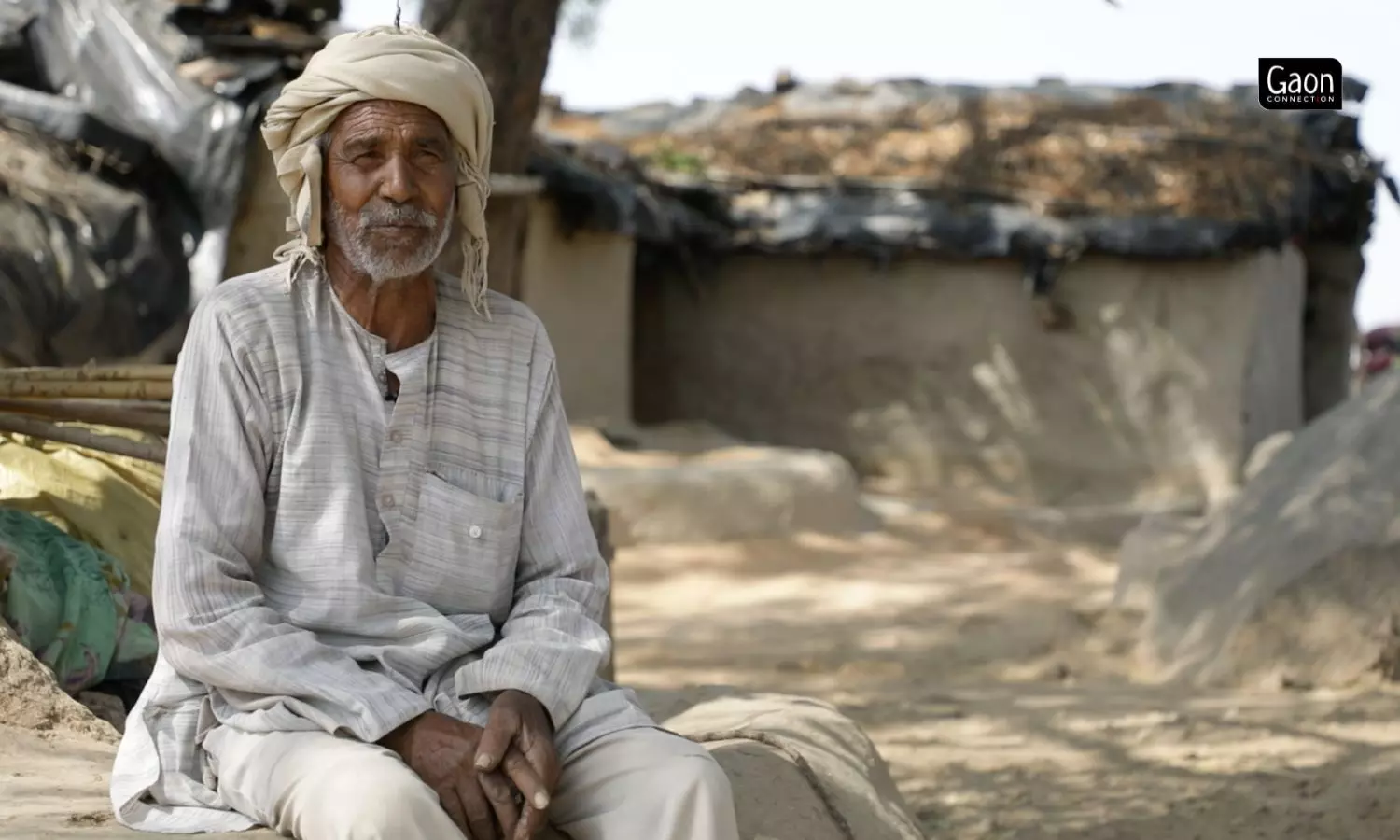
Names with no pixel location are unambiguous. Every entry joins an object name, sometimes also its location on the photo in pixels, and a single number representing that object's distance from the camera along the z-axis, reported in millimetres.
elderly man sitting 2354
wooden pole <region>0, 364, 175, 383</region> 3773
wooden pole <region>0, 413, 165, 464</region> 3871
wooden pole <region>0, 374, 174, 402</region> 3762
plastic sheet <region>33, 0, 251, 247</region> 7824
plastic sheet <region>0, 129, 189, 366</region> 6645
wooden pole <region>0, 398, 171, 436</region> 3820
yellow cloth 3867
